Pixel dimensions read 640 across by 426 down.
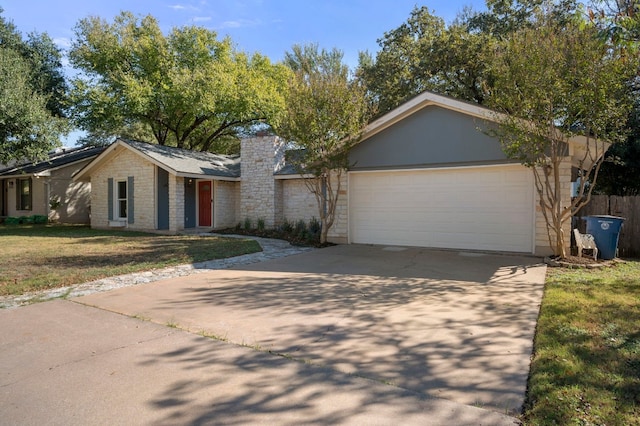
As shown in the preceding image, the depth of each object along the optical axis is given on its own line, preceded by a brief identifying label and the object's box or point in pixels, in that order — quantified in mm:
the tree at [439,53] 17625
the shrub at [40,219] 21119
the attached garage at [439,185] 10195
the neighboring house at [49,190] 21109
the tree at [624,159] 5536
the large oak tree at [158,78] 19719
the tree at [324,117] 11156
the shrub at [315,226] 14084
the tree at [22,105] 15336
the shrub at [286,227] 15102
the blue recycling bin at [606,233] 9180
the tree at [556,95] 7438
